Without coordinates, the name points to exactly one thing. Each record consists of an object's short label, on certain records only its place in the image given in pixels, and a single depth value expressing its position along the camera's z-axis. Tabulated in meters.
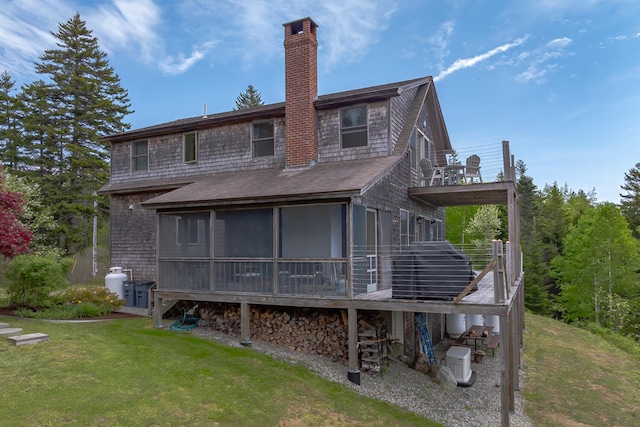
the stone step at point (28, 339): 9.30
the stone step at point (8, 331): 9.82
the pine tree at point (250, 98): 48.47
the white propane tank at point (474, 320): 18.27
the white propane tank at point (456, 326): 17.58
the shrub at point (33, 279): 12.98
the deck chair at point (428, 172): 14.81
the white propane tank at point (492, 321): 17.81
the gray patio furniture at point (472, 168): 13.64
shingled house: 10.27
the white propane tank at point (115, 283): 14.91
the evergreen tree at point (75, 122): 27.17
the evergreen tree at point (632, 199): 42.17
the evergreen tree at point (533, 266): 33.16
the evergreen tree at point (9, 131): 28.33
